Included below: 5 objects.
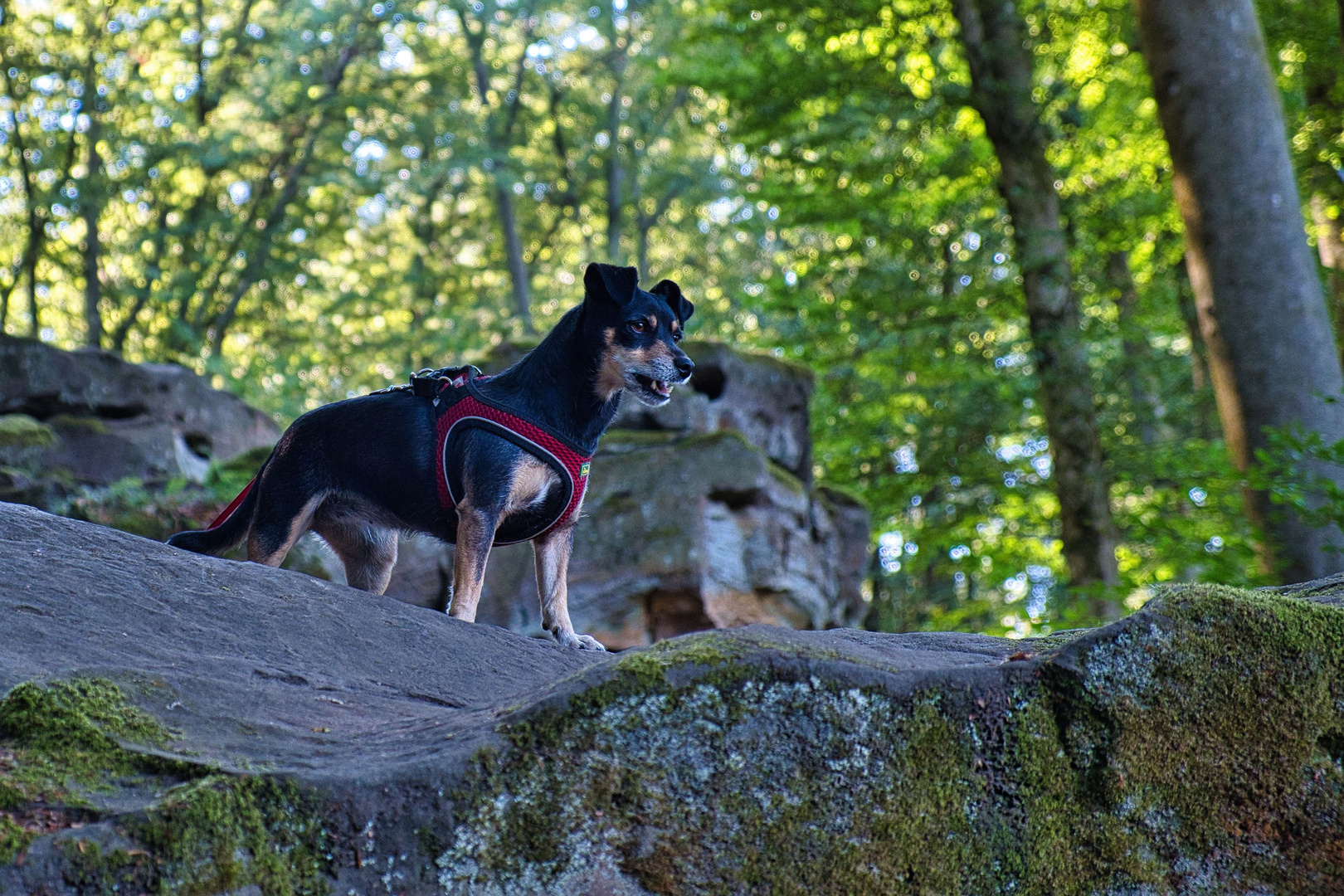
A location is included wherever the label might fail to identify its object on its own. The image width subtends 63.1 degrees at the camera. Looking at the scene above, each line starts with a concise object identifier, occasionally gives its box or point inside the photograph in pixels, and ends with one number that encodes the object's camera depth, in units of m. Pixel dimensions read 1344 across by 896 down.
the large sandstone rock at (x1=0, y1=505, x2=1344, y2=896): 2.34
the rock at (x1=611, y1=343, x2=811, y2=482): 12.62
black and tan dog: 5.14
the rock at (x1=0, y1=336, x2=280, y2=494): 11.69
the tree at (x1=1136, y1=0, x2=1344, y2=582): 8.13
